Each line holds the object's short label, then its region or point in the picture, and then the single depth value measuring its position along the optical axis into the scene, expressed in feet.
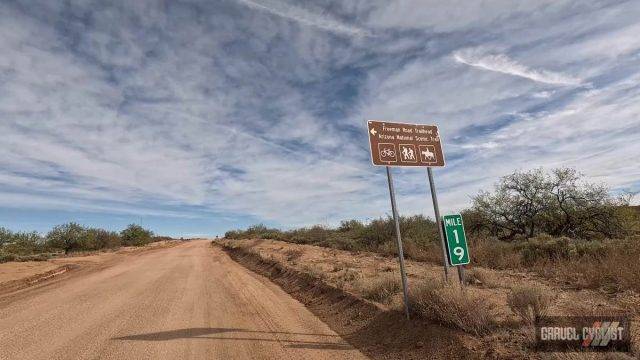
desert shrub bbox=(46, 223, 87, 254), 168.25
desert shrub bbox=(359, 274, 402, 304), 32.37
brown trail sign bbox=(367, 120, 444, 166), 27.27
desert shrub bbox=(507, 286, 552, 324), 21.35
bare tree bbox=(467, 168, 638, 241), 56.08
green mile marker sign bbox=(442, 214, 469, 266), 26.50
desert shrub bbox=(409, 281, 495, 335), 21.75
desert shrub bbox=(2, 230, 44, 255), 143.42
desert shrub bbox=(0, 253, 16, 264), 101.53
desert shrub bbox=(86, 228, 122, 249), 182.91
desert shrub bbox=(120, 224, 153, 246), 220.37
